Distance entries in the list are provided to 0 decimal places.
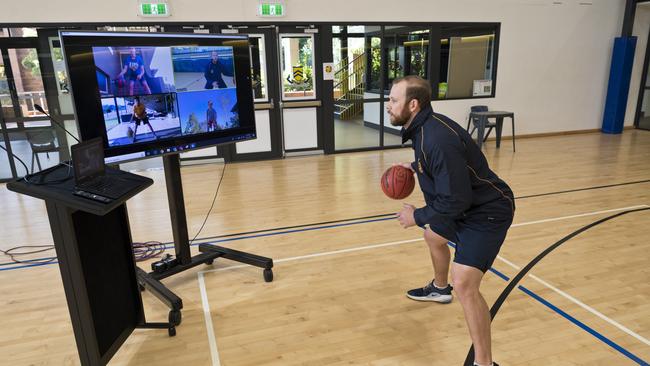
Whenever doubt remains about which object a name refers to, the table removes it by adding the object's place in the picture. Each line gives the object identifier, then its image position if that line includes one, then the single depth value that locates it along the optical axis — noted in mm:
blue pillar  9273
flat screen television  2387
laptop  1926
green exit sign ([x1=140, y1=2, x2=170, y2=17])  6750
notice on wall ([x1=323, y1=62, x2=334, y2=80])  7938
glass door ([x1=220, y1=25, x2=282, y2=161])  7438
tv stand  3008
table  8203
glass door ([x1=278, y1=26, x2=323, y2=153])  7680
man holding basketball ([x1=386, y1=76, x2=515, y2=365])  2117
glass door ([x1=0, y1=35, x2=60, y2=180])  6457
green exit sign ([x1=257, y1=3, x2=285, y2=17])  7215
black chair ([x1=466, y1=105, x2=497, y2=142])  8523
